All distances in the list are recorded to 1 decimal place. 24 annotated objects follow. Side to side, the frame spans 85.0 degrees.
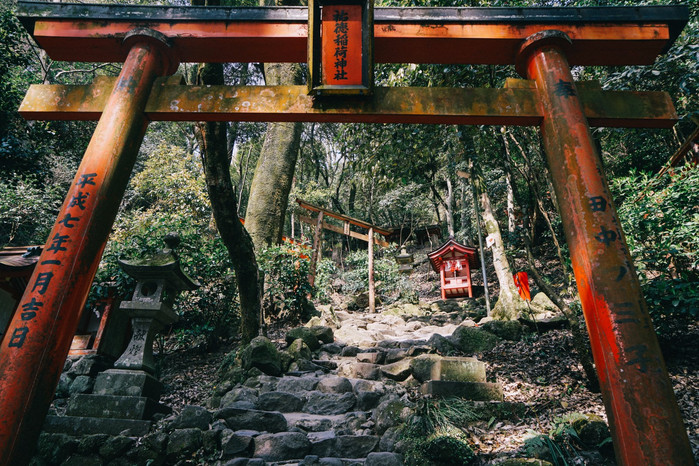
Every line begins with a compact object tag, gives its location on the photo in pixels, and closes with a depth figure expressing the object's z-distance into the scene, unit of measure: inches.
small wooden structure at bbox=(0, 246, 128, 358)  249.0
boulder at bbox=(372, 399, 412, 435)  159.8
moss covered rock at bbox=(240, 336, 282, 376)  226.2
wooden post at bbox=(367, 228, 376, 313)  518.9
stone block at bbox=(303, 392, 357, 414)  192.1
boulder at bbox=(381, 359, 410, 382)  223.0
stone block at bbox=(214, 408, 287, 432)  168.9
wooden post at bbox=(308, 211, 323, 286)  406.0
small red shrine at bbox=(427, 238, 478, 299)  575.8
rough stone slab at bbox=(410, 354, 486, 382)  190.9
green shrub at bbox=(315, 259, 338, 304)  444.8
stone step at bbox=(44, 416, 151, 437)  165.0
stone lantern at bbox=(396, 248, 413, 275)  670.5
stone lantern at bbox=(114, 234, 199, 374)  189.0
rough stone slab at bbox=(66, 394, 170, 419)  169.9
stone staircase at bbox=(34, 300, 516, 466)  147.7
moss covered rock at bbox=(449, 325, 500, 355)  262.8
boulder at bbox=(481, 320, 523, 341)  280.8
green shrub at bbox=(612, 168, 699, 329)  184.7
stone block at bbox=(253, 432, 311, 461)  149.6
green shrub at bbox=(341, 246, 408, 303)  621.5
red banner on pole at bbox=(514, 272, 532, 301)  365.4
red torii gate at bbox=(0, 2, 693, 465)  106.5
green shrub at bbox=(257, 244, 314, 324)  360.8
